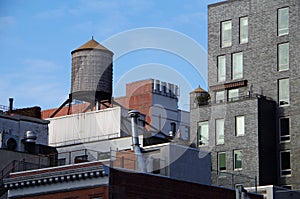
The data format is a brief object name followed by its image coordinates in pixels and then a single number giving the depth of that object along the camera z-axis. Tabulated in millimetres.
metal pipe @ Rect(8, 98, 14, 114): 93838
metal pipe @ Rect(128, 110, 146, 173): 63562
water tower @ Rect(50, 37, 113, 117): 111250
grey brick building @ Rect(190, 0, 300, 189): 91812
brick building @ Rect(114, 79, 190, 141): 113012
